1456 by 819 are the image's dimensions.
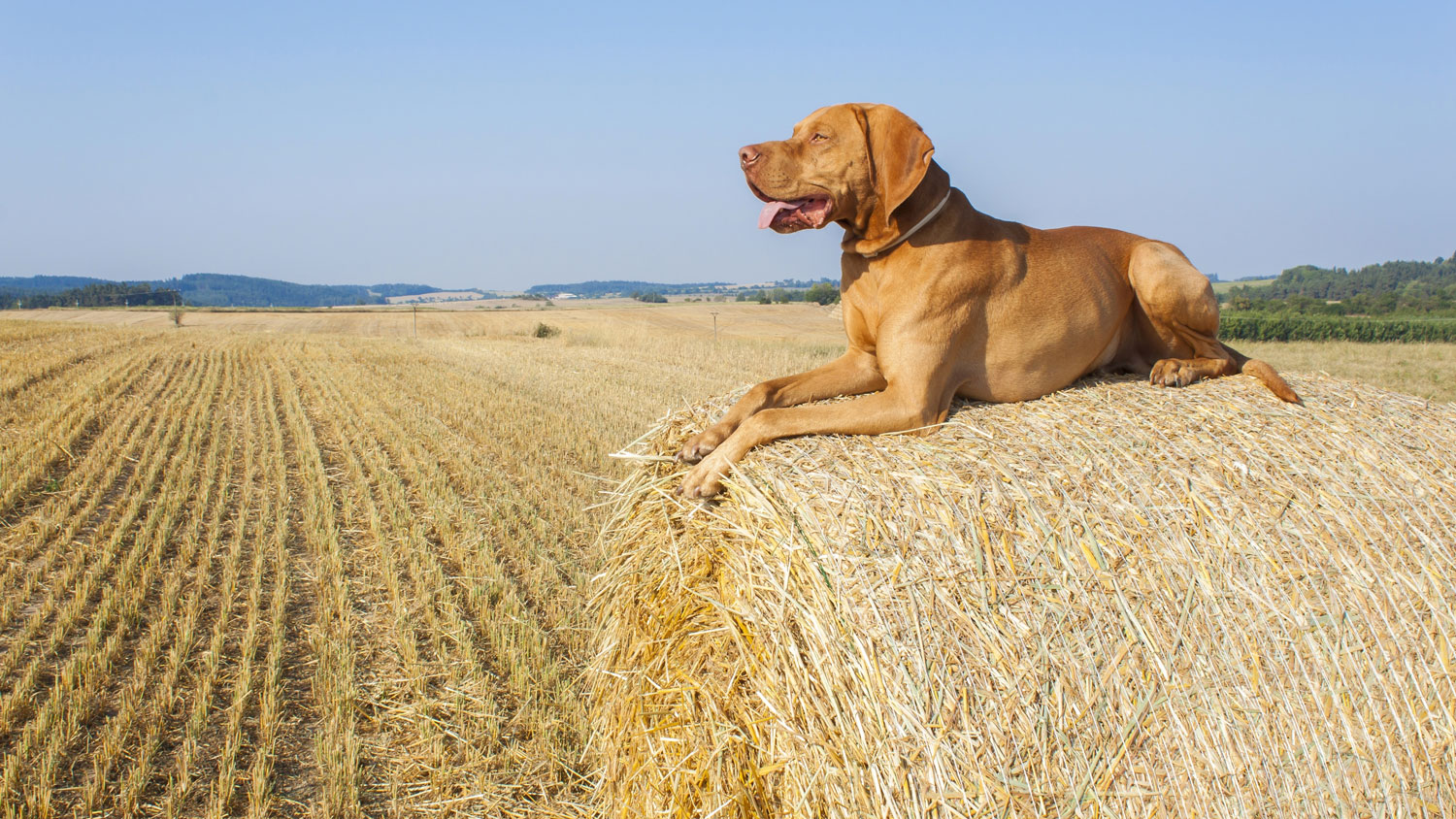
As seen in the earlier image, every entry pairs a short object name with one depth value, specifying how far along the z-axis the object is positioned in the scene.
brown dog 3.37
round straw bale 2.45
